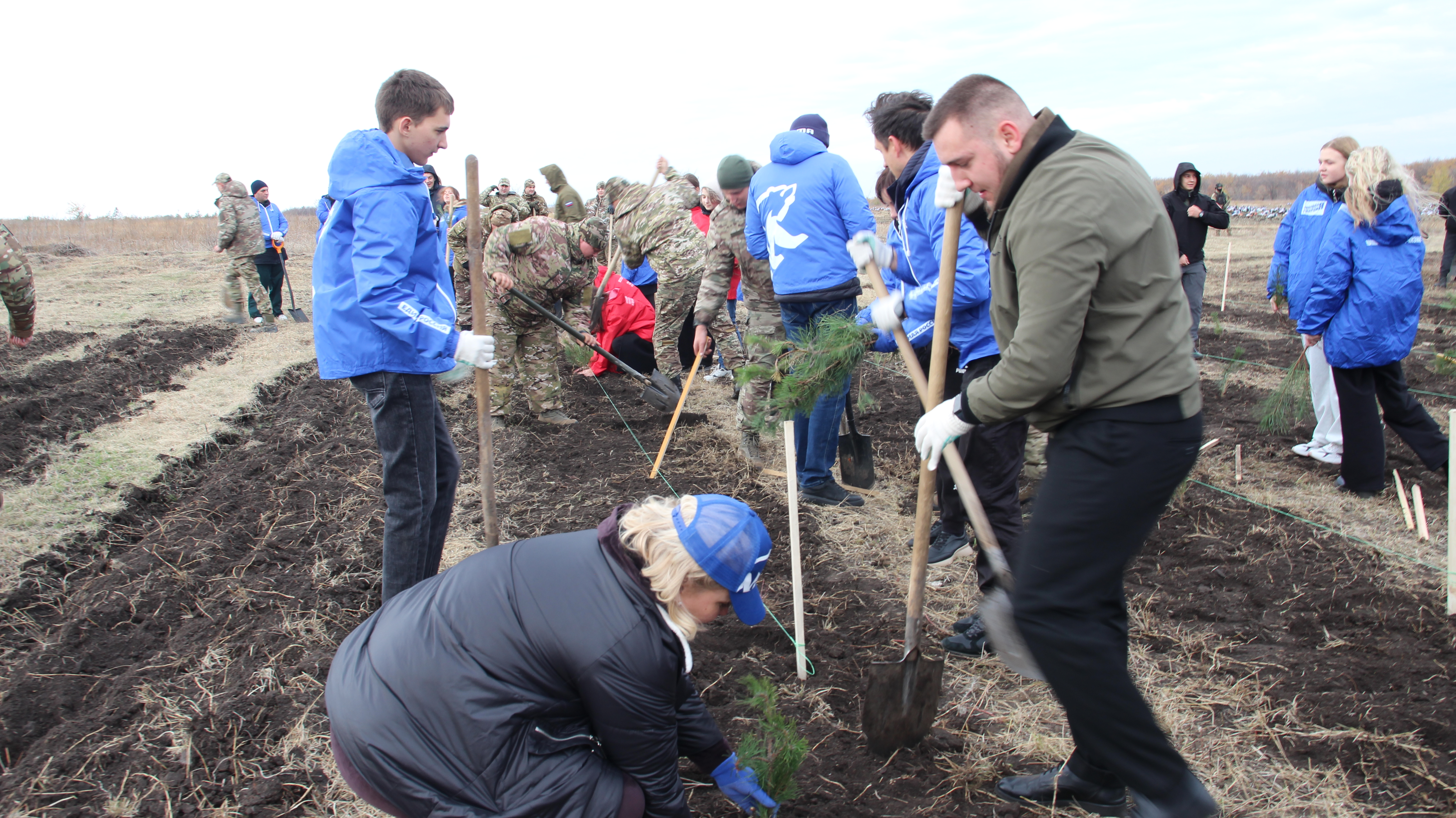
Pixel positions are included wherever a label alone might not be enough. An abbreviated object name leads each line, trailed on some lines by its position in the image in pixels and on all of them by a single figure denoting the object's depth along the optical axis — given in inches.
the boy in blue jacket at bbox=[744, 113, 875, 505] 182.2
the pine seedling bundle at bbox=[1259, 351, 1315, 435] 234.5
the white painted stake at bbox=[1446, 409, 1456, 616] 137.5
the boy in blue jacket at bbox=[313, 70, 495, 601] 114.6
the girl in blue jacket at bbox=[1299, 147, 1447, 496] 181.3
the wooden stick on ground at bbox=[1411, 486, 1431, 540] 168.7
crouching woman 74.3
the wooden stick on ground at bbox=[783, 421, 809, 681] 120.3
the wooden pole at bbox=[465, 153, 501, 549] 118.6
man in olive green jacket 76.2
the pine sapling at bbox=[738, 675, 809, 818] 92.7
